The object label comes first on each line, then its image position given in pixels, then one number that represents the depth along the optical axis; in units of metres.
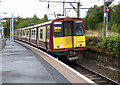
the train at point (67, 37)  13.23
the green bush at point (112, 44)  14.02
